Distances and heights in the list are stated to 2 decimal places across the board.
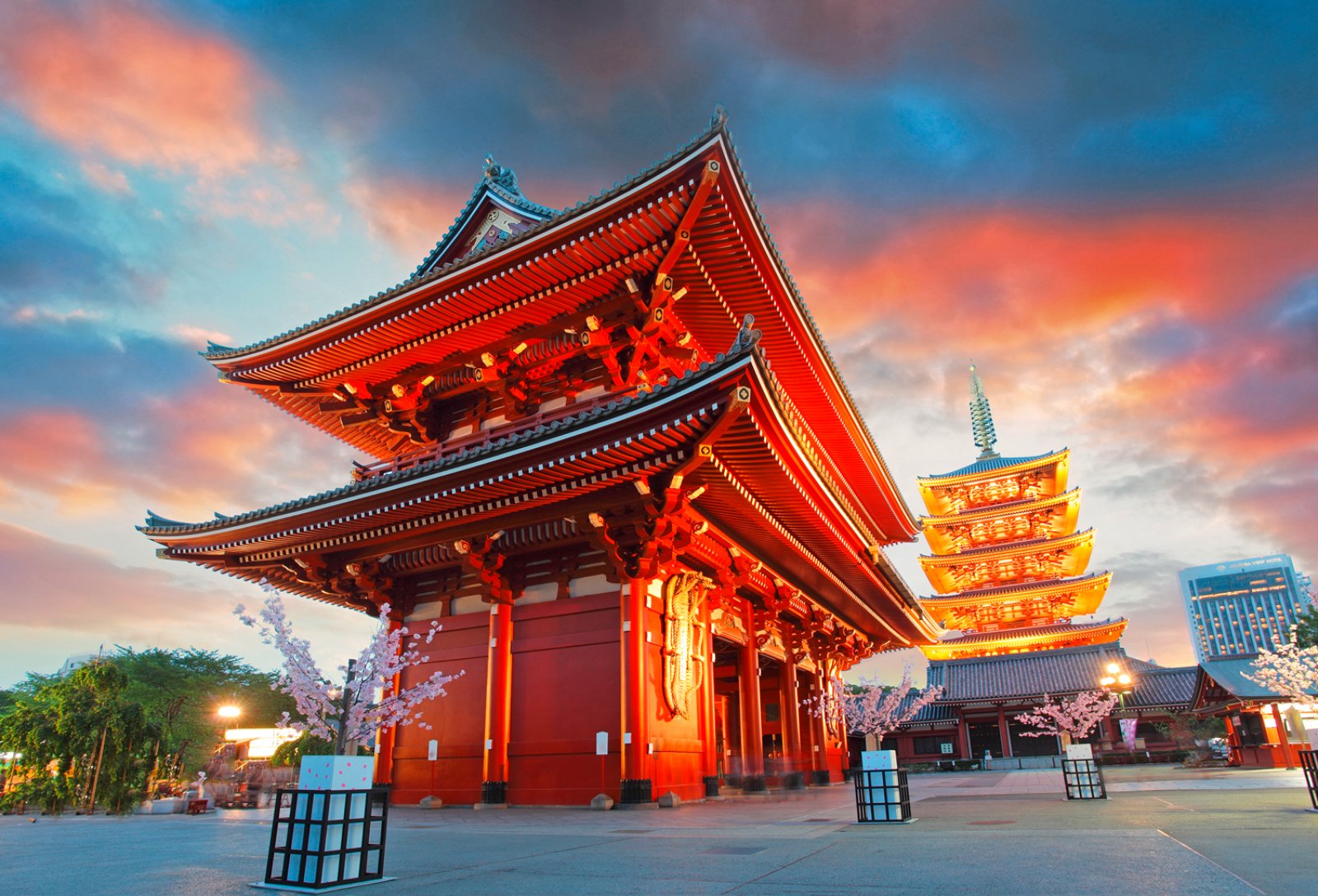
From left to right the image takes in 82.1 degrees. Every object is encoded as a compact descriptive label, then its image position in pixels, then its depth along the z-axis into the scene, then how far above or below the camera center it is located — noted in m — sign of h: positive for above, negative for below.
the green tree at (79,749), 20.48 -0.75
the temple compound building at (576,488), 14.39 +4.25
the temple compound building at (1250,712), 31.78 -0.67
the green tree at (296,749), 36.25 -1.54
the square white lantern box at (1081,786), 15.35 -1.64
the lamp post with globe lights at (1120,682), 27.92 +0.78
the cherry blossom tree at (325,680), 9.12 +0.42
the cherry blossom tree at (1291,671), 24.34 +0.79
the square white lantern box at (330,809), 6.62 -0.79
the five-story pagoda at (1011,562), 52.50 +9.52
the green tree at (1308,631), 41.20 +3.47
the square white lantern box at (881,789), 11.26 -1.20
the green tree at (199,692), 46.91 +1.74
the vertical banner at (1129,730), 48.31 -1.86
